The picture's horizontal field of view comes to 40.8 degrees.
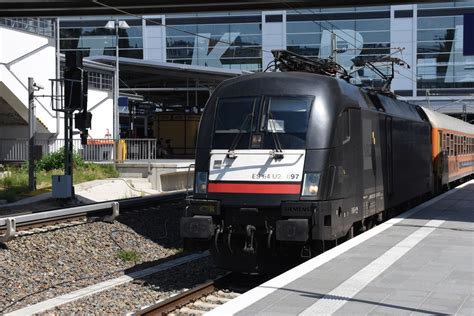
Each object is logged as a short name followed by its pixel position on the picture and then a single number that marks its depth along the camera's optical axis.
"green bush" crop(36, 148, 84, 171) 26.53
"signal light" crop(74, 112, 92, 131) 18.16
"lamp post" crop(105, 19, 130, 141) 35.06
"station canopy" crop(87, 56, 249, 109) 38.59
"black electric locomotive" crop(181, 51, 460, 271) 9.23
